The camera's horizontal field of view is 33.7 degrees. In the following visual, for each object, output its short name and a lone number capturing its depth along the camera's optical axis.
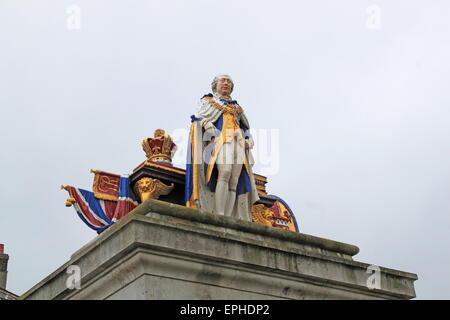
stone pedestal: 9.29
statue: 12.17
